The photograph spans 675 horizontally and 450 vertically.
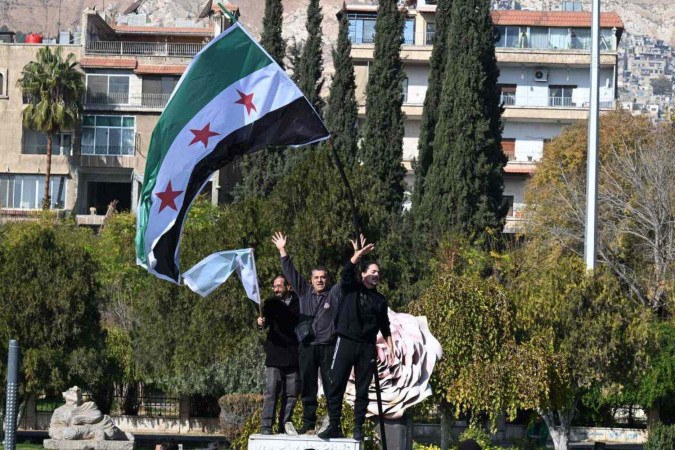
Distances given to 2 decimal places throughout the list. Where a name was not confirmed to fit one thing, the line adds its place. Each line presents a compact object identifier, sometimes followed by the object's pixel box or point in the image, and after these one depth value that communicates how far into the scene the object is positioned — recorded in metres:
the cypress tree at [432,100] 57.97
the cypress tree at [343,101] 60.12
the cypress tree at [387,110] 57.44
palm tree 73.25
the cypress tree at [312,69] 63.06
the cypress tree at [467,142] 54.03
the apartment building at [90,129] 75.81
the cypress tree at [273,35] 63.03
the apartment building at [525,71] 73.31
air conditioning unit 74.81
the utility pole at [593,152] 29.62
